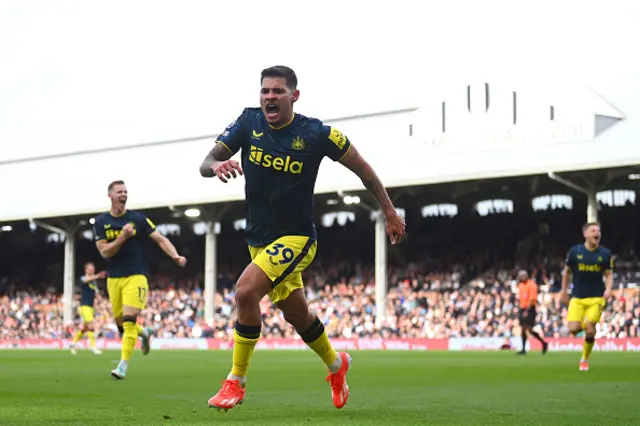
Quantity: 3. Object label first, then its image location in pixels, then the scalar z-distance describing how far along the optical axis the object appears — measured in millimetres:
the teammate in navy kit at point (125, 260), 14219
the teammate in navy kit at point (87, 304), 28297
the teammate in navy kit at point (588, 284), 16656
